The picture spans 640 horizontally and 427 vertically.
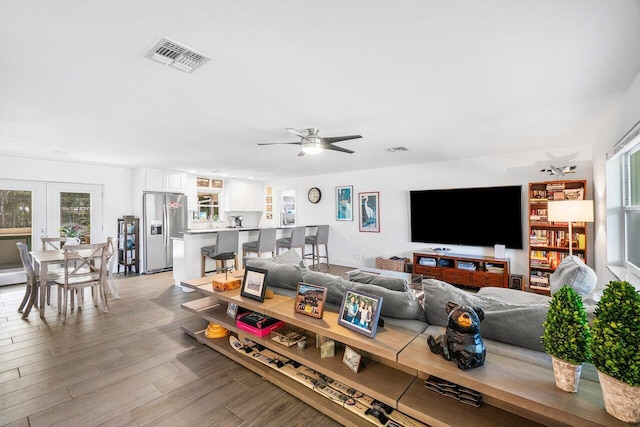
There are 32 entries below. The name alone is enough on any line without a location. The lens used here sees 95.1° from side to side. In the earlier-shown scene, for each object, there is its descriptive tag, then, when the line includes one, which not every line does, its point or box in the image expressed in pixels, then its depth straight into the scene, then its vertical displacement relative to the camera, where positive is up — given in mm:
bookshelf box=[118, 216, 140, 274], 6121 -570
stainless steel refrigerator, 6238 -234
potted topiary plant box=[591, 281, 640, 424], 961 -463
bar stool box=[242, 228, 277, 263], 5195 -531
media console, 4602 -946
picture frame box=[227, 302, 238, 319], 2806 -934
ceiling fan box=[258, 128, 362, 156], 3289 +804
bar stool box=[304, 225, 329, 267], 6605 -590
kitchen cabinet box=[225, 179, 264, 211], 8195 +575
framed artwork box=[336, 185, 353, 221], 6992 +259
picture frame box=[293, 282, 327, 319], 2051 -622
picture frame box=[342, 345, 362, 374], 1837 -936
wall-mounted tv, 4828 -60
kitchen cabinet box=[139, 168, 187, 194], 6289 +784
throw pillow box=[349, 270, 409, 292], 2053 -499
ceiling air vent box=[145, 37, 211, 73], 1708 +996
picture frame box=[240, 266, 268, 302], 2445 -598
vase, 4509 -391
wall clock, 7586 +502
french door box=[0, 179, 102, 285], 5148 +39
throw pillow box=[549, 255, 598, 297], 2256 -522
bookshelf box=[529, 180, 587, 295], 4152 -326
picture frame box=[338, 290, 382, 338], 1725 -611
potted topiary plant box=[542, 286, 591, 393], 1122 -492
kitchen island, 4848 -642
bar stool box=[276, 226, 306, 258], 5898 -534
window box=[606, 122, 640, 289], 2646 +5
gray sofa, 1512 -586
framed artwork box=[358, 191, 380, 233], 6523 +53
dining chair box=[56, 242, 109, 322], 3691 -814
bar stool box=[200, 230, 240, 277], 4633 -558
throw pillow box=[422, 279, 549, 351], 1514 -568
